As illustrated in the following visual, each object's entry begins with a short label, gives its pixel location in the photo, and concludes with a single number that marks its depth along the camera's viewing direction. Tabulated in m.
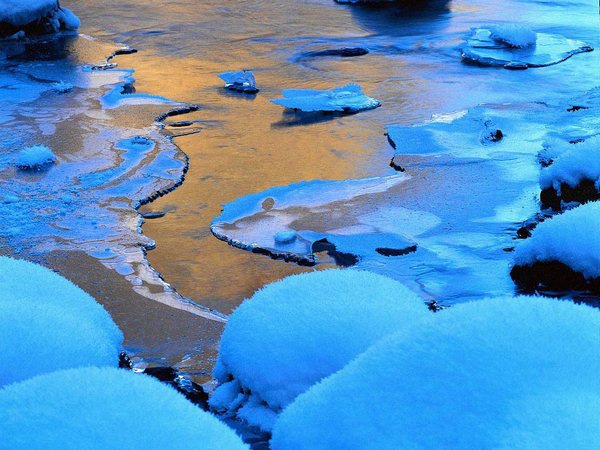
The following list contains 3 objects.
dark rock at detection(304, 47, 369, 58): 9.42
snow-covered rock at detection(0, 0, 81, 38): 10.13
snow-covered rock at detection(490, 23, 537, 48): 9.66
